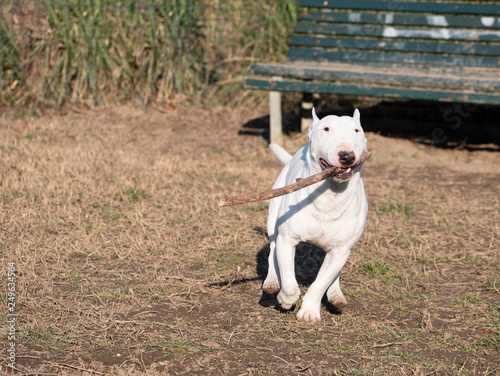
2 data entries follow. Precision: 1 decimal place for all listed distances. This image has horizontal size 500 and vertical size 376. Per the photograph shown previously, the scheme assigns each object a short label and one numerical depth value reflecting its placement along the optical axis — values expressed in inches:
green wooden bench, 615.2
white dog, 279.6
